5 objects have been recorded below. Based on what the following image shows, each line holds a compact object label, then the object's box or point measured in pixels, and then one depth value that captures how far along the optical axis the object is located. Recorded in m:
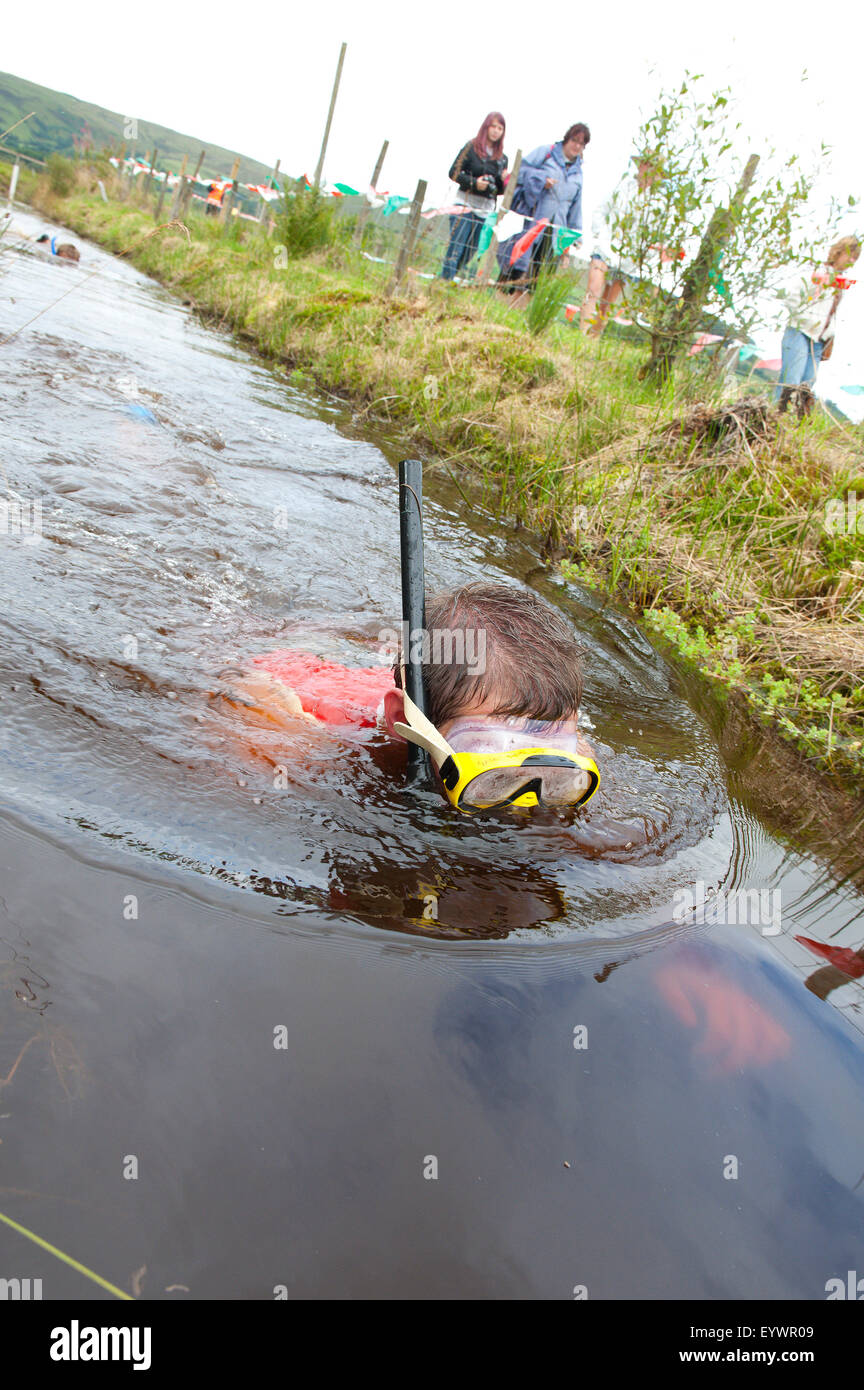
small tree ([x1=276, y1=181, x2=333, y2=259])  13.05
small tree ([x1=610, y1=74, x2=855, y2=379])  6.76
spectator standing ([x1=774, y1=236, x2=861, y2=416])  7.09
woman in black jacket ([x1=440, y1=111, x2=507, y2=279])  10.93
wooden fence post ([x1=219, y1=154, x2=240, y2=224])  17.61
